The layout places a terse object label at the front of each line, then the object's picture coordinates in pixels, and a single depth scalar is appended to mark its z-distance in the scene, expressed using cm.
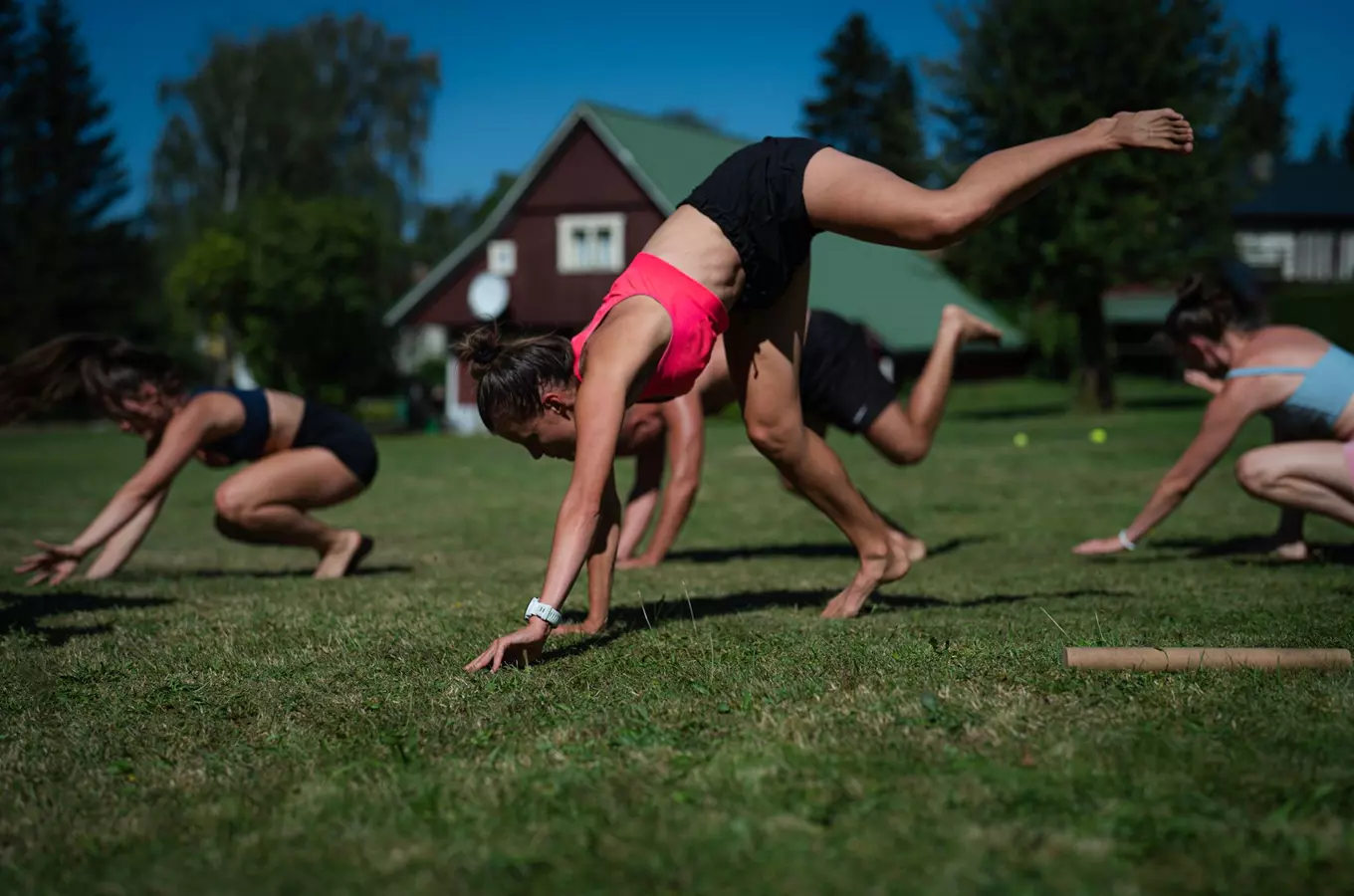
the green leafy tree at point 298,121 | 4909
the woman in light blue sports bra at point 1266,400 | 653
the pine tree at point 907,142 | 3100
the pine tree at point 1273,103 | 10256
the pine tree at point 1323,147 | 11794
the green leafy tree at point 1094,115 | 2948
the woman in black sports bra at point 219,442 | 700
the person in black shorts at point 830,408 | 750
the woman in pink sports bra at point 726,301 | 418
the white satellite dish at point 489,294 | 3566
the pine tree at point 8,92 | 5028
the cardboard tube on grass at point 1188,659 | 376
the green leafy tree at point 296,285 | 3925
